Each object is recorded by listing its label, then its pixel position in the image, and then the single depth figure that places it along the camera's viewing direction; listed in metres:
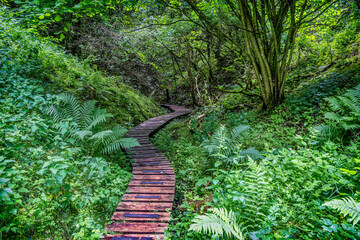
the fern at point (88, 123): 4.39
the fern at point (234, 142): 3.99
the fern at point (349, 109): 3.55
